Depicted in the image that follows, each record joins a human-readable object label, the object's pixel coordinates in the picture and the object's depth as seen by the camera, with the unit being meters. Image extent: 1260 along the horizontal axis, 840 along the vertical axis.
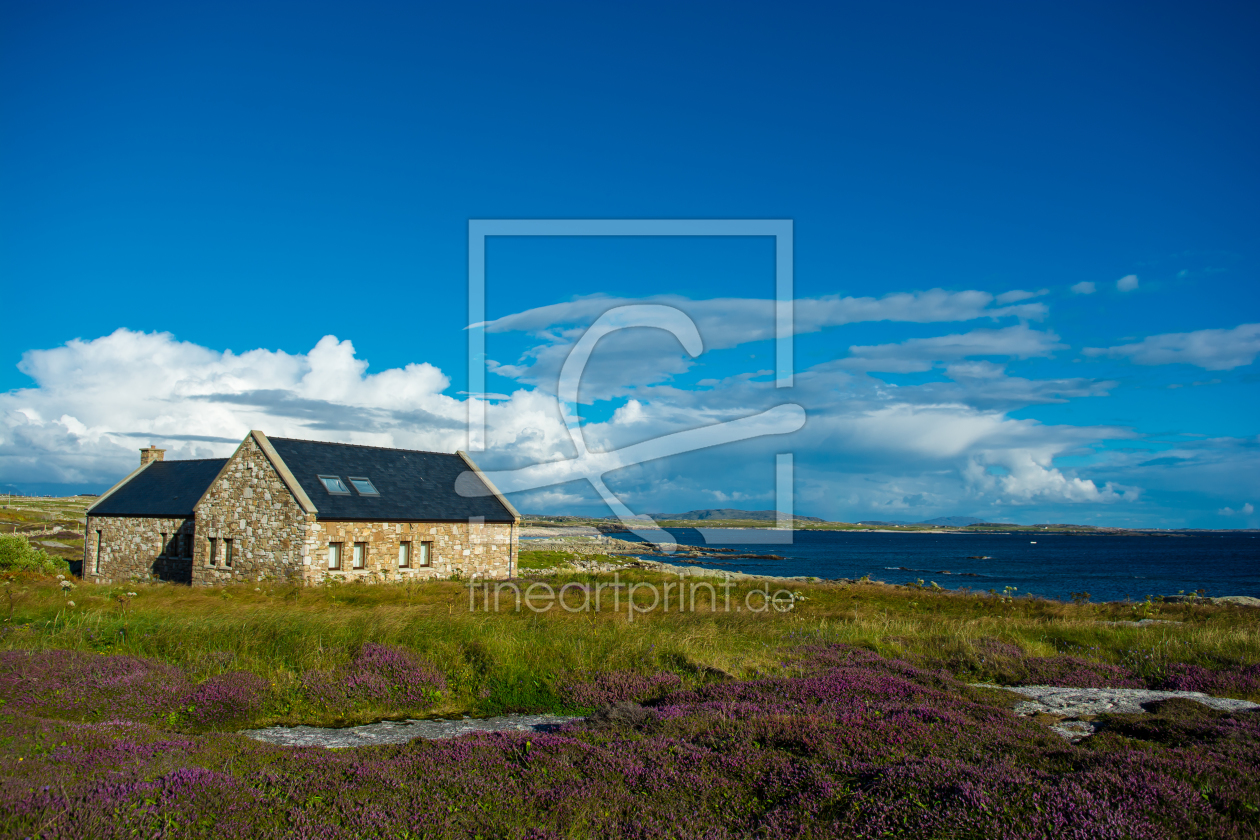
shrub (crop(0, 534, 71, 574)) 31.30
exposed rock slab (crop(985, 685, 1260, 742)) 8.36
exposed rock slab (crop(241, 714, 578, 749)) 8.17
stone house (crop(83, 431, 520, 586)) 28.91
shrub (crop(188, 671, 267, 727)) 8.77
